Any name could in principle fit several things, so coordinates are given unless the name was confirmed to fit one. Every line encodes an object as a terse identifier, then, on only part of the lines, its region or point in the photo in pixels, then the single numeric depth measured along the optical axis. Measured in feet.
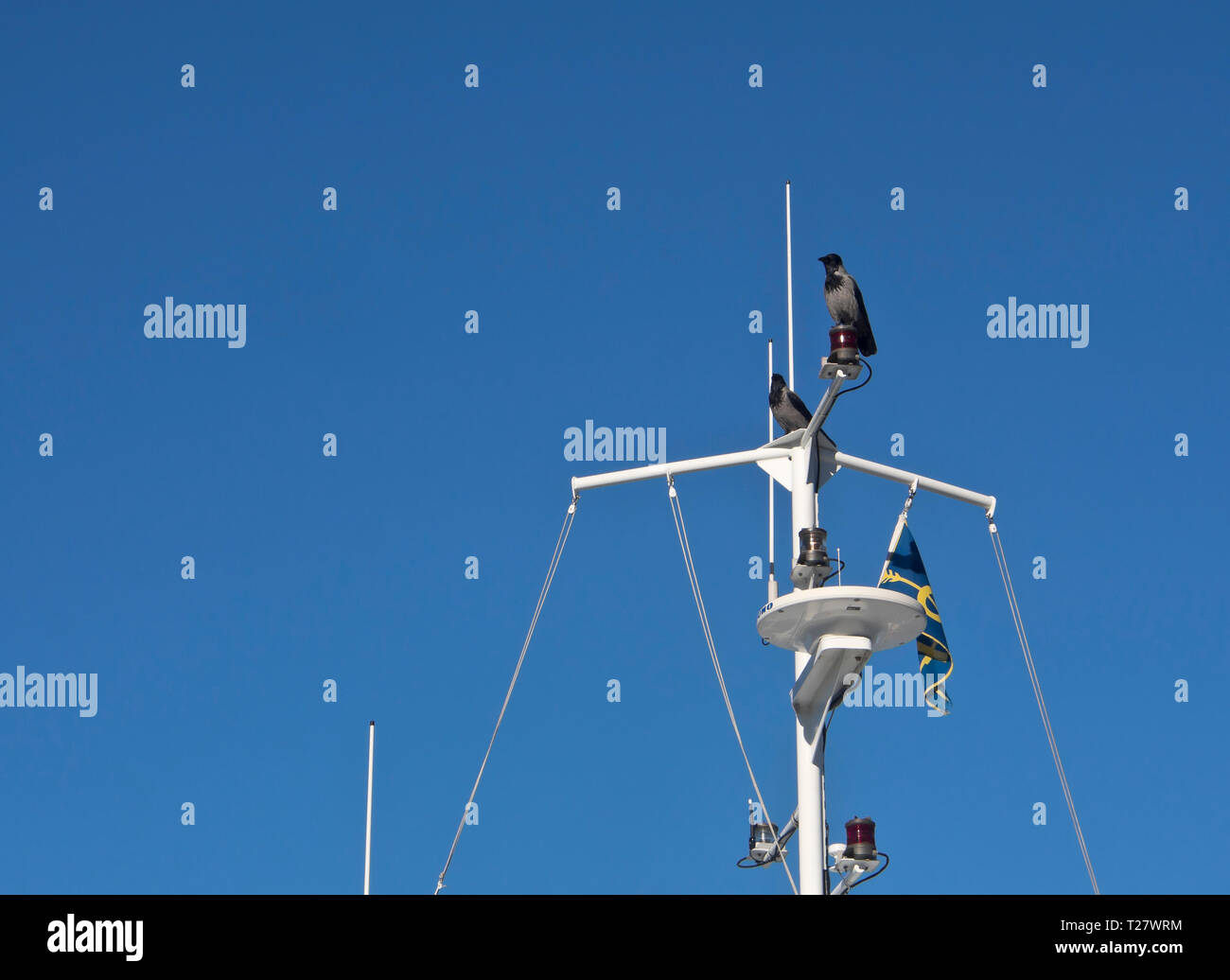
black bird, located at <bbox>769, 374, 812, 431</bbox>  51.90
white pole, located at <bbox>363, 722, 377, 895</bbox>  73.41
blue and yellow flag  54.08
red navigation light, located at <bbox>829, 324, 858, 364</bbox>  44.93
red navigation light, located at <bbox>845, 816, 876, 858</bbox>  44.75
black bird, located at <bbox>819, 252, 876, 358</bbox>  47.26
